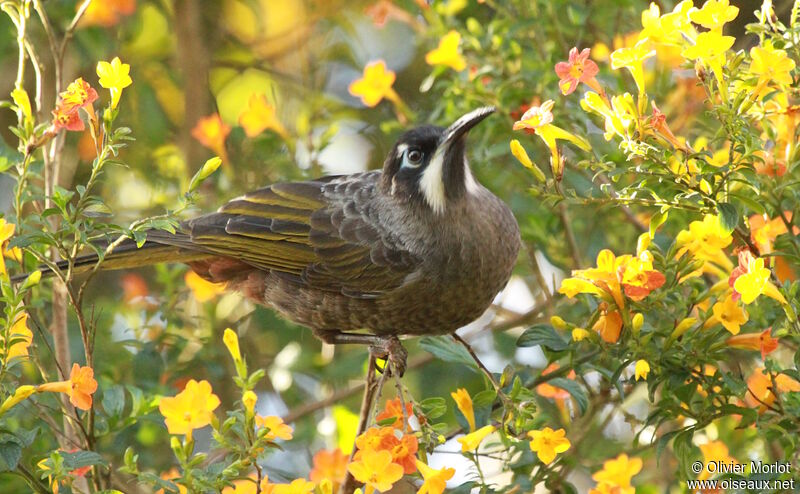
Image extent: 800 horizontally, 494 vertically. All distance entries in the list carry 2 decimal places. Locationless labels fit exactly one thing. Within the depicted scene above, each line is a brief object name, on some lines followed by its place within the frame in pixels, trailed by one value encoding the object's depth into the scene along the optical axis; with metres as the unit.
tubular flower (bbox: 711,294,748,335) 5.14
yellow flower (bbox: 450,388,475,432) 5.59
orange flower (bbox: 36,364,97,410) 4.92
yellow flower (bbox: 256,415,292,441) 5.10
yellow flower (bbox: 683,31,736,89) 4.75
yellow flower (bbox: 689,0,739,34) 4.77
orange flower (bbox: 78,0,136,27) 9.51
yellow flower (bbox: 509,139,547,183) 5.26
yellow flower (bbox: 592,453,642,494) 5.61
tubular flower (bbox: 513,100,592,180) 5.19
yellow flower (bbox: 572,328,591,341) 5.43
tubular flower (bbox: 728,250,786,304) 4.61
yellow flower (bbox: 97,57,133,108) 5.05
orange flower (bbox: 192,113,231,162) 9.06
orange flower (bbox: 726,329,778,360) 5.27
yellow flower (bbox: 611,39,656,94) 5.02
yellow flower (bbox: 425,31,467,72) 7.53
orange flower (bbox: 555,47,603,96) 5.18
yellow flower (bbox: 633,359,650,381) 5.16
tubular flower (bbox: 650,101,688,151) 4.93
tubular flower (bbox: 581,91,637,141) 4.95
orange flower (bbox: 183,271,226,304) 8.75
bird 7.64
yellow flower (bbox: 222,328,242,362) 5.71
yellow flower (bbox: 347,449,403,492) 4.90
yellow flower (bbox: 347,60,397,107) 8.28
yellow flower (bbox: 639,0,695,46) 4.93
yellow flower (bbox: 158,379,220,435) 5.21
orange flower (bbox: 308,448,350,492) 6.50
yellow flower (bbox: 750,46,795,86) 4.71
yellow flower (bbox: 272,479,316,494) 4.91
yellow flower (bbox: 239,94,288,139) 9.34
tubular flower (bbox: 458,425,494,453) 5.20
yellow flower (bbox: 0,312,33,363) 4.94
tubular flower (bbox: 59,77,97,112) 5.15
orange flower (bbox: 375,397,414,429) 5.69
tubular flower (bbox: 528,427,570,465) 5.19
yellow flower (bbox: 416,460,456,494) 4.95
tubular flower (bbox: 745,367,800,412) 5.20
